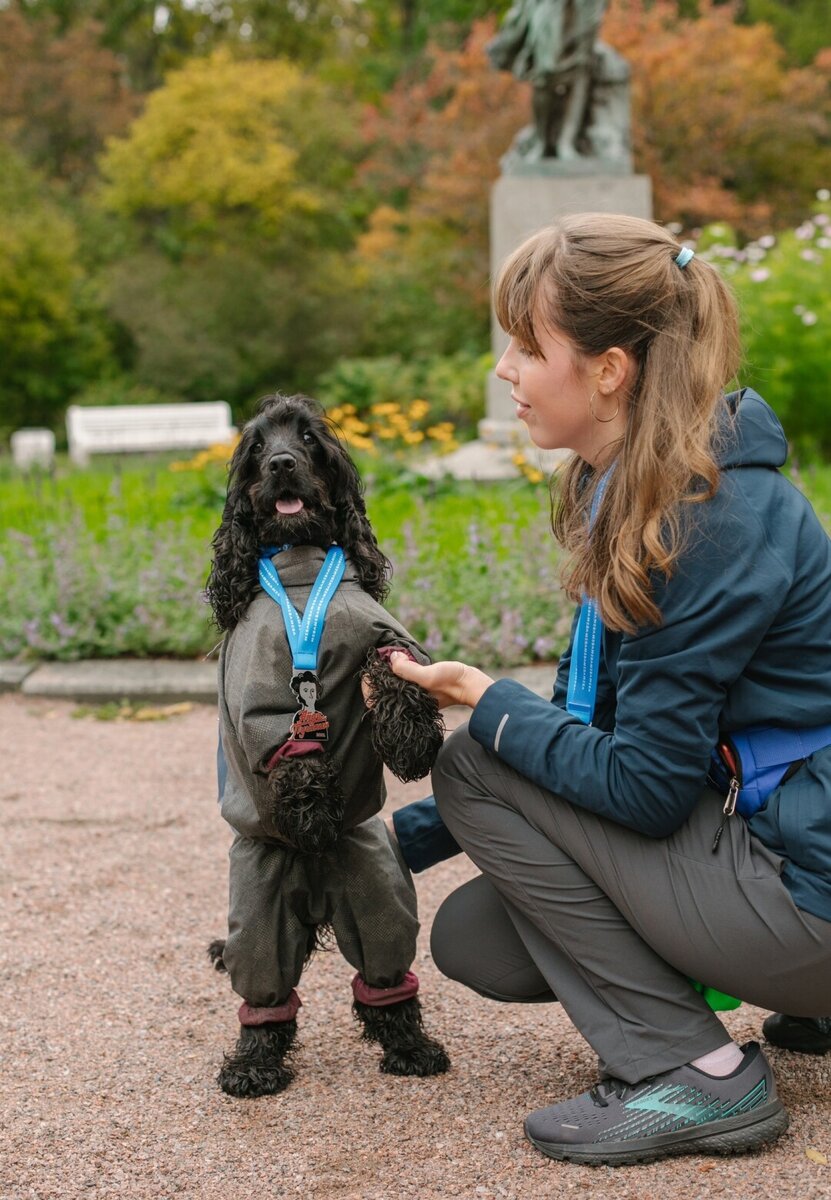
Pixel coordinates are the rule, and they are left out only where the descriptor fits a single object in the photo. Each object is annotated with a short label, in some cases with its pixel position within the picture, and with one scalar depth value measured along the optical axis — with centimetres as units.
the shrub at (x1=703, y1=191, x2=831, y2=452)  1015
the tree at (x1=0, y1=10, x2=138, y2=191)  2430
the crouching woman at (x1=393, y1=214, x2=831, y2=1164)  212
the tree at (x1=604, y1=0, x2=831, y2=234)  1764
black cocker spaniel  229
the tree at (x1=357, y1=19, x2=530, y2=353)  1803
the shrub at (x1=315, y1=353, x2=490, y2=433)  1459
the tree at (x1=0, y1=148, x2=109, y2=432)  2078
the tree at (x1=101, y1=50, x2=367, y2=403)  2091
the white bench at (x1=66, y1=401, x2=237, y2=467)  1572
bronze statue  1073
